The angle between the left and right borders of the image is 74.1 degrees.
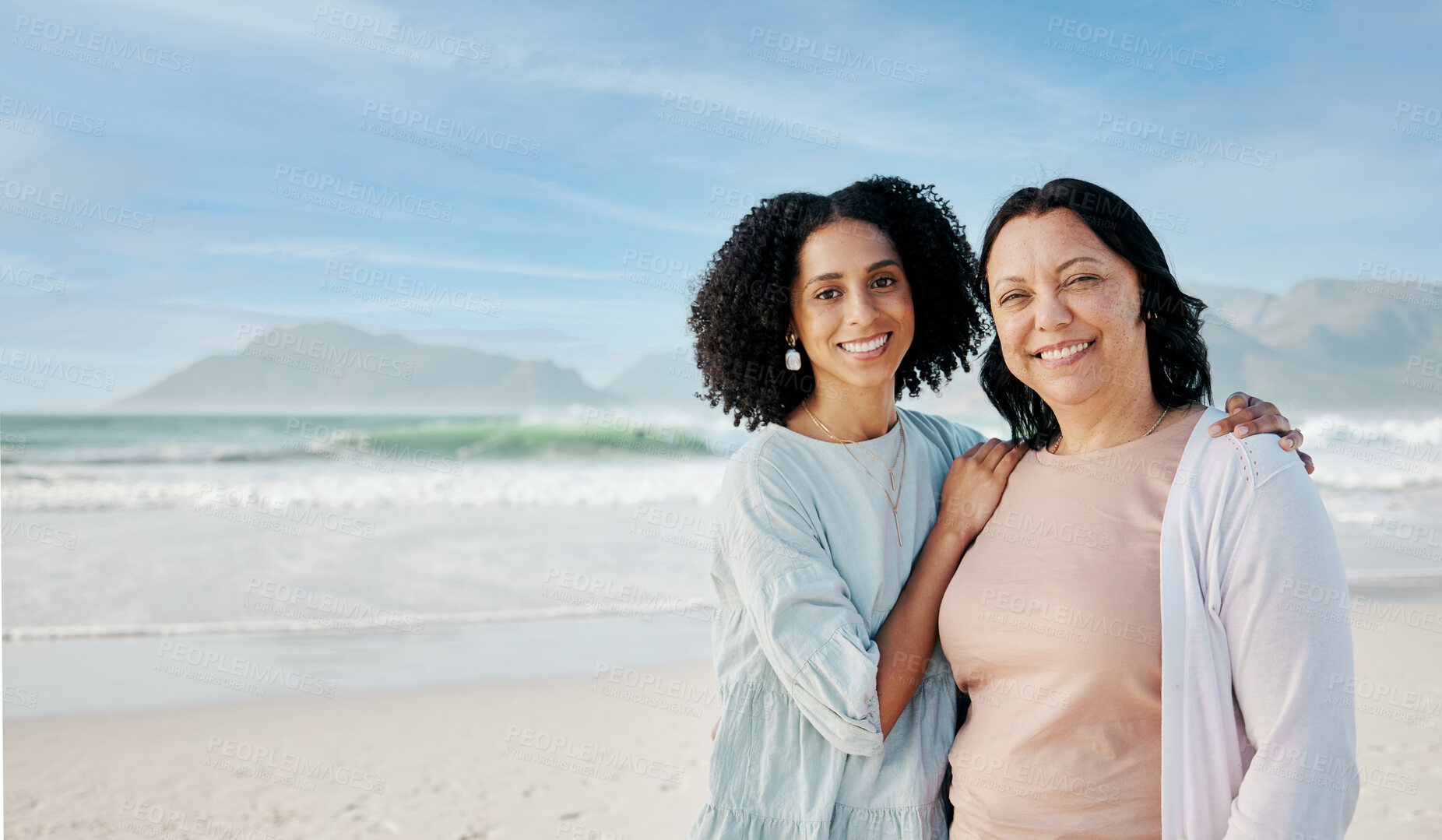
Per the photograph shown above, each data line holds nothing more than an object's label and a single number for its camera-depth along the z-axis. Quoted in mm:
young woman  2043
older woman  1557
